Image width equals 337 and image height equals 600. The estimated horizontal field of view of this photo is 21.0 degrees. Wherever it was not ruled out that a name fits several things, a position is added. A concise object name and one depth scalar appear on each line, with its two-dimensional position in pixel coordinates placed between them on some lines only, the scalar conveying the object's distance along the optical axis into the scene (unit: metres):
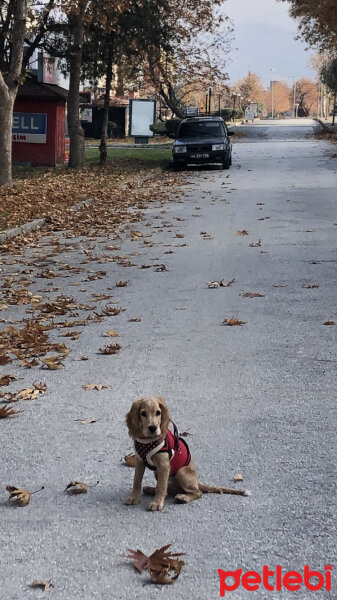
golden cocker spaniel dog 4.05
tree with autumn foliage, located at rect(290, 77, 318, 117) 189.25
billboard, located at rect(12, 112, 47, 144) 33.62
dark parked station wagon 31.91
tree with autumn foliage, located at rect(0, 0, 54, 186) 21.12
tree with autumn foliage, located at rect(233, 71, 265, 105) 151.00
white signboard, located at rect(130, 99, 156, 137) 56.06
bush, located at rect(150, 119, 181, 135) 62.66
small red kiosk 33.56
